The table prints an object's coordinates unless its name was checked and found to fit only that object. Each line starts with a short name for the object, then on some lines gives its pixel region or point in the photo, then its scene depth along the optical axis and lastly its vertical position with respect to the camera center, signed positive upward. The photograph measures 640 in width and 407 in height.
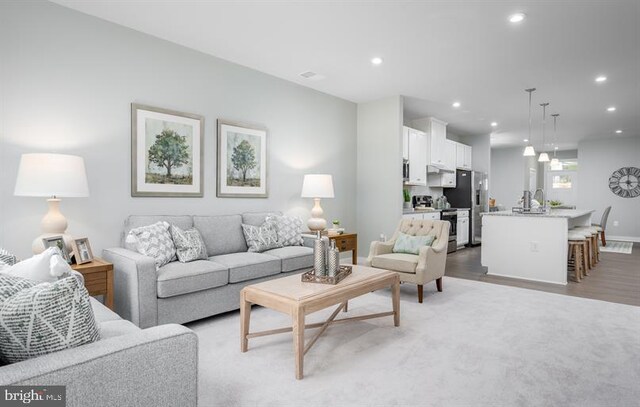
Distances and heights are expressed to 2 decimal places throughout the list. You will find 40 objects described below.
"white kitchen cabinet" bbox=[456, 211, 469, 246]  7.46 -0.64
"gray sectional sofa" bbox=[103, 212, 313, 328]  2.70 -0.65
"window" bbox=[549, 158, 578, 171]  12.00 +1.19
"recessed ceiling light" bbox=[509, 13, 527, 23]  3.08 +1.59
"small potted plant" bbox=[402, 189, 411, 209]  6.52 -0.01
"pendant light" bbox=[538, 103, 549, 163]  5.99 +1.58
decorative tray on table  2.59 -0.59
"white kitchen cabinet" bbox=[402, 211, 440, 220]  5.95 -0.29
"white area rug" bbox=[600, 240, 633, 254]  7.45 -1.05
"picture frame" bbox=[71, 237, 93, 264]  2.69 -0.41
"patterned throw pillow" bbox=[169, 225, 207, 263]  3.21 -0.43
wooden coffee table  2.16 -0.67
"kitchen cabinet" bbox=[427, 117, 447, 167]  6.78 +1.11
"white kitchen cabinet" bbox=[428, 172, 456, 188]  7.60 +0.40
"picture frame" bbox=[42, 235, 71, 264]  2.61 -0.34
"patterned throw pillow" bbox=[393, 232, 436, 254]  4.01 -0.51
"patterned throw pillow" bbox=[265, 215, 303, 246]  4.12 -0.37
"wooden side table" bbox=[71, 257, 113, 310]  2.59 -0.60
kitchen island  4.57 -0.63
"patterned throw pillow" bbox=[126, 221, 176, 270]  2.98 -0.39
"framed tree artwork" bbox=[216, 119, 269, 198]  4.16 +0.45
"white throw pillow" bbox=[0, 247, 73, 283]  1.40 -0.28
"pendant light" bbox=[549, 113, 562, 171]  6.82 +1.59
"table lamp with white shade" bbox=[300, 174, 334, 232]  4.68 +0.11
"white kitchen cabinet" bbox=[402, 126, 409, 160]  6.01 +0.94
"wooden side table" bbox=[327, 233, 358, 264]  4.73 -0.60
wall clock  9.07 +0.45
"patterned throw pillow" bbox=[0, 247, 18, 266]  1.85 -0.33
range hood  6.89 +0.60
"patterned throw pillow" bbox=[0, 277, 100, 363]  1.05 -0.37
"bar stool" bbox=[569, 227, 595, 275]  5.20 -0.72
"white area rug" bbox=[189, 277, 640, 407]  1.95 -1.08
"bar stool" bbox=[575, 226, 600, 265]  5.75 -0.70
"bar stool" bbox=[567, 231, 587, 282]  4.71 -0.72
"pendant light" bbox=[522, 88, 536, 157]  5.45 +0.73
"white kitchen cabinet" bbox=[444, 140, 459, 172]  7.32 +0.92
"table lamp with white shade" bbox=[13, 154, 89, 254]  2.51 +0.11
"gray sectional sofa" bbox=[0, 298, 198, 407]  1.02 -0.54
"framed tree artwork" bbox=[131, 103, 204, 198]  3.46 +0.46
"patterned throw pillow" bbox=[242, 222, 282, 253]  3.82 -0.43
